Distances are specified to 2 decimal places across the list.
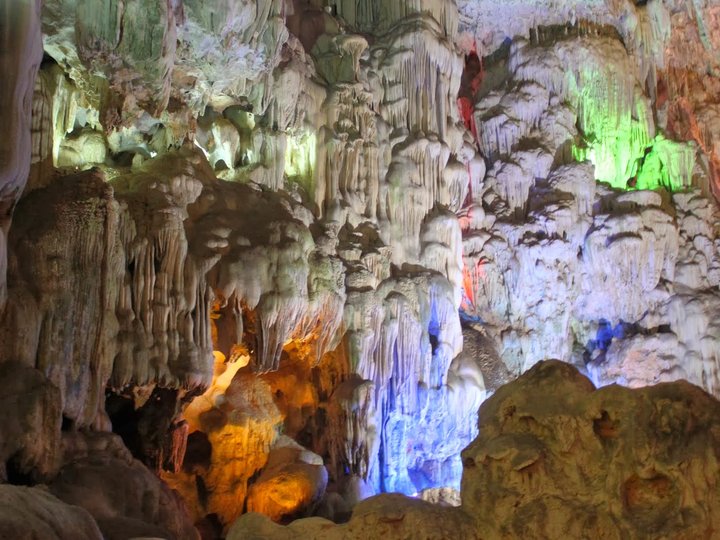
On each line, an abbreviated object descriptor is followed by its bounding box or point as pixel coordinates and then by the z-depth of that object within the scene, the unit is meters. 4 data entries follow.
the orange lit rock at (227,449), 9.98
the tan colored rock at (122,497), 5.80
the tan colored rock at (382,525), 4.45
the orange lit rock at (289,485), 9.38
